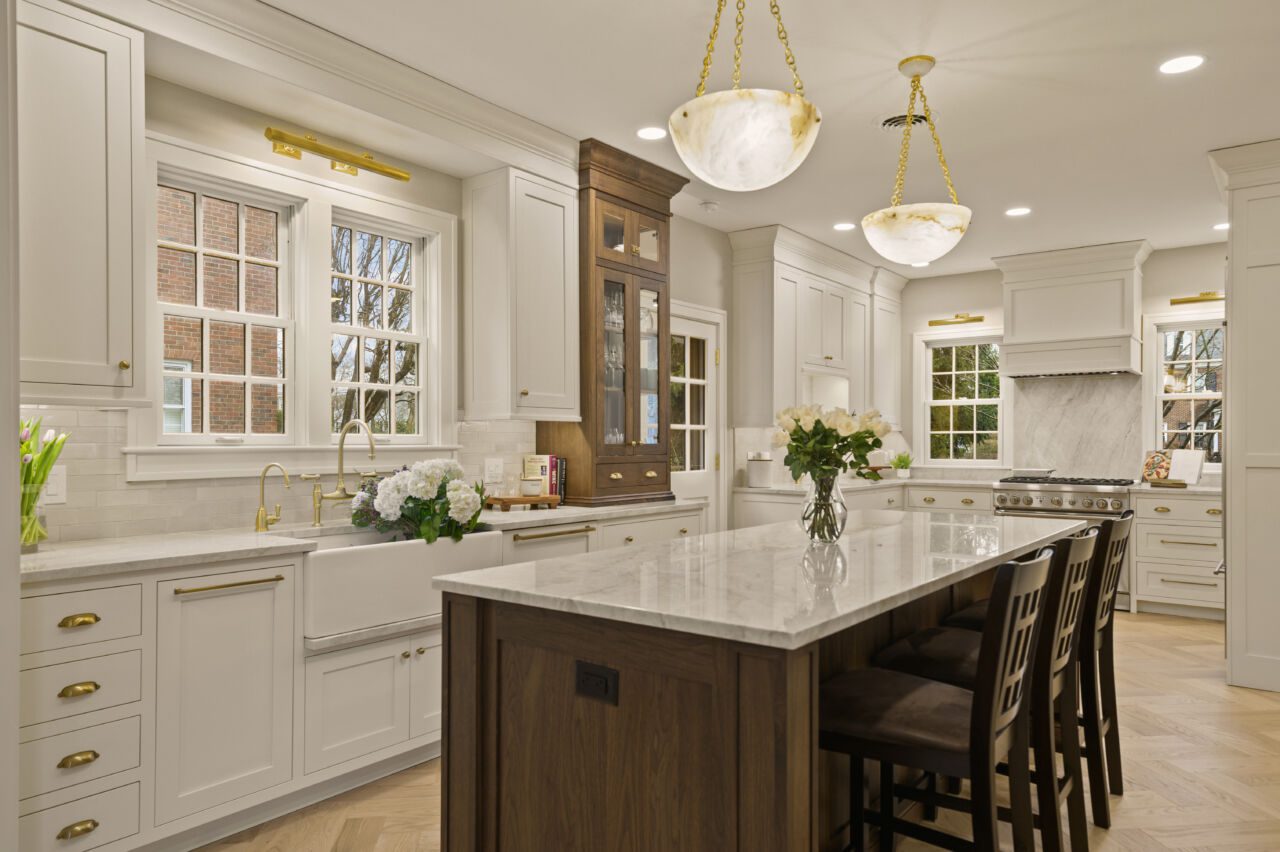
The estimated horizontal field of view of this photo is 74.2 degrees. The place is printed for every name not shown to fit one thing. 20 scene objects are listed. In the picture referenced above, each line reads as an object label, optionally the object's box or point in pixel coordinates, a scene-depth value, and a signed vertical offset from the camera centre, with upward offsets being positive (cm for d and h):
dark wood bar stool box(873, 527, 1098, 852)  205 -67
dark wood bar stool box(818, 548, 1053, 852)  171 -62
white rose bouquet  249 -7
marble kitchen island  151 -54
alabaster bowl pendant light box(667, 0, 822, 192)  216 +77
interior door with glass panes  552 +12
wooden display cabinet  431 +49
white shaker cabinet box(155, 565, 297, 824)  245 -79
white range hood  620 +88
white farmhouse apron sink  282 -54
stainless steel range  597 -51
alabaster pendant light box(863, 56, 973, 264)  312 +74
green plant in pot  732 -31
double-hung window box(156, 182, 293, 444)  318 +44
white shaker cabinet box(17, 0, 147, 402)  241 +67
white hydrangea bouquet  317 -29
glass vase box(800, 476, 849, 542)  261 -27
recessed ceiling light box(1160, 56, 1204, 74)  332 +144
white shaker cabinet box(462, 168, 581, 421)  398 +63
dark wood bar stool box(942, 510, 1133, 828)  259 -77
